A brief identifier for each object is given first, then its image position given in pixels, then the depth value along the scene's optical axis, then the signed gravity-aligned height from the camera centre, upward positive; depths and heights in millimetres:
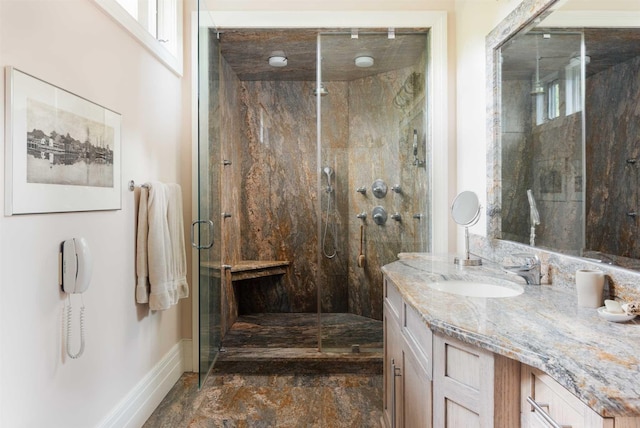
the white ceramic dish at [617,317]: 1115 -312
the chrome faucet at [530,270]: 1665 -273
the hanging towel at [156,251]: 2219 -254
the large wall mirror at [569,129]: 1280 +304
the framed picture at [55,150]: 1334 +217
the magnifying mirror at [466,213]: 2129 -43
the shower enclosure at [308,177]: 2949 +249
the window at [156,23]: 2029 +1109
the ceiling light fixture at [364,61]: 3156 +1138
